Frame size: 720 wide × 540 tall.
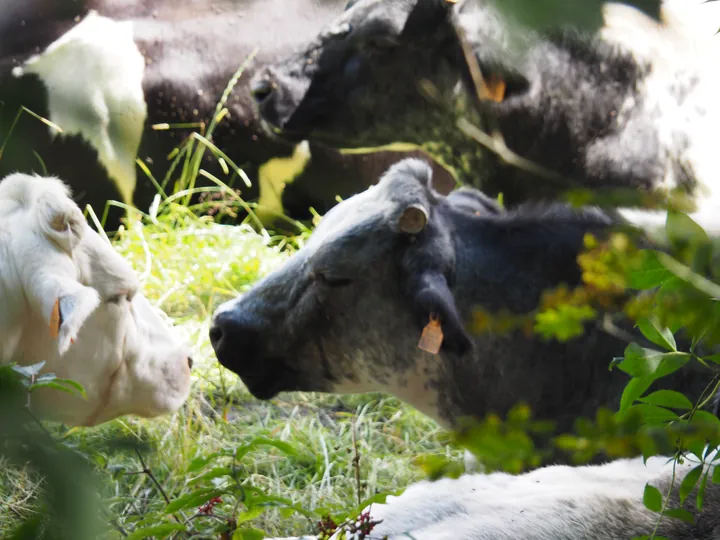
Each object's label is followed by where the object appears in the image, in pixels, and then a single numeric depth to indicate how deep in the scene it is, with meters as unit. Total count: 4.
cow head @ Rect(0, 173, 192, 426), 8.70
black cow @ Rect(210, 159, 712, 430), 8.56
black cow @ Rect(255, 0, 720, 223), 9.38
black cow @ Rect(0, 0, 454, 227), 10.81
